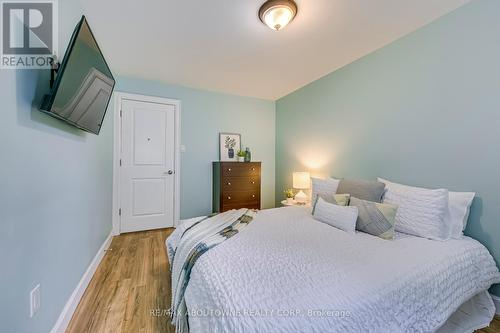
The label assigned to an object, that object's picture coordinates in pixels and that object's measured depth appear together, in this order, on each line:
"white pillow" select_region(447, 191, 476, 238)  1.62
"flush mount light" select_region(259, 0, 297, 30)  1.61
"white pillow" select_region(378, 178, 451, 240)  1.58
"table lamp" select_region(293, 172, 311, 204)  3.13
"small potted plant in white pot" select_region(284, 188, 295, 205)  3.27
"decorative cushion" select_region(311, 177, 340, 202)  2.37
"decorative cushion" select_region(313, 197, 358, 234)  1.74
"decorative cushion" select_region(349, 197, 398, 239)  1.63
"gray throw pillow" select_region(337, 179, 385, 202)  1.95
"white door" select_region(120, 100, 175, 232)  3.18
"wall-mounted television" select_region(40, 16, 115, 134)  1.10
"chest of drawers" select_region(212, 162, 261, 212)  3.40
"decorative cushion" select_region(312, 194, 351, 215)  1.99
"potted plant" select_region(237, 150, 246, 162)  3.78
